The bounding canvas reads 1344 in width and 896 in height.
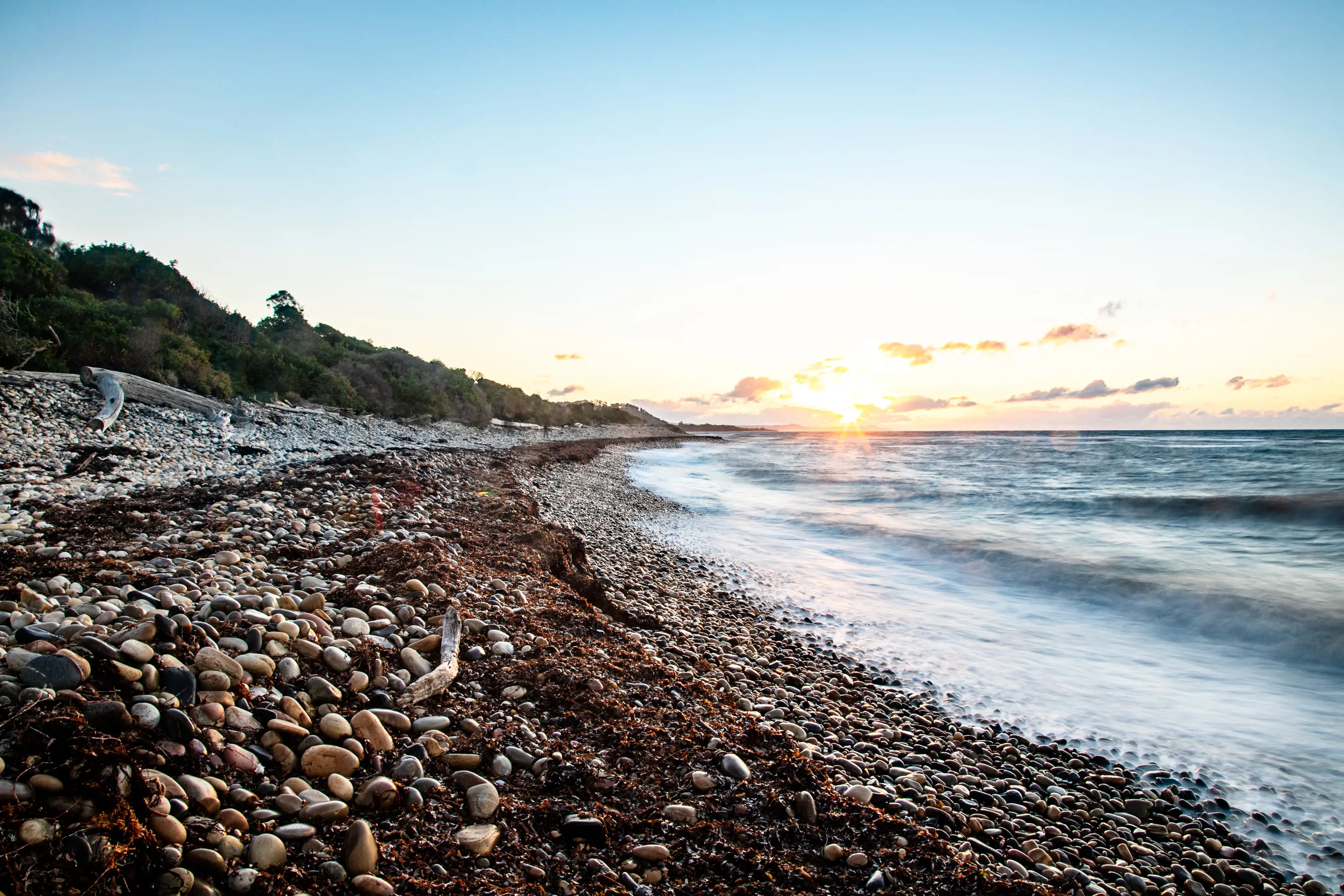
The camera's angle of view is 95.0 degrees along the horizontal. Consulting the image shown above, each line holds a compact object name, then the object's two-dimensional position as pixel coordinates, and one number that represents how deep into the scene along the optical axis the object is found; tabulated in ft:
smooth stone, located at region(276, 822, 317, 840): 6.81
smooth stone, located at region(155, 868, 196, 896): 5.74
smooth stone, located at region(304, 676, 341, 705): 9.55
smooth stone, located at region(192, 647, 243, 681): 8.85
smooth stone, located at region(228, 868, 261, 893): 6.07
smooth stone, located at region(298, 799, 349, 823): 7.24
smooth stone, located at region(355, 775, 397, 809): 7.80
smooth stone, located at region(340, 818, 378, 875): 6.73
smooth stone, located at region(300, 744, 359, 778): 8.04
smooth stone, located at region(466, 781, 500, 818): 8.05
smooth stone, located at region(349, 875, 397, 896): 6.43
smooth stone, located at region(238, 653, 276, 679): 9.40
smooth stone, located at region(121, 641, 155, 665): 8.28
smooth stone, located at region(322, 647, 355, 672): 10.40
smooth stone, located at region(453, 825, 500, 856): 7.45
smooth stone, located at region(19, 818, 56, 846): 5.50
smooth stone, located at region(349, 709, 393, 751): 8.93
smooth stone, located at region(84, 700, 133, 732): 7.04
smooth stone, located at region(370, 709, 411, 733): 9.46
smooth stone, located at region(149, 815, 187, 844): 6.18
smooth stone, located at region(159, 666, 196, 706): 8.12
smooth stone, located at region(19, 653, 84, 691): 7.29
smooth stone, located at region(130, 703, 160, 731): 7.40
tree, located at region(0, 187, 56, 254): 94.32
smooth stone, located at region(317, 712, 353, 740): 8.72
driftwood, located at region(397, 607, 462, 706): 10.30
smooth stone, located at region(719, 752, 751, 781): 9.73
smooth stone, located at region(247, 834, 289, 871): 6.41
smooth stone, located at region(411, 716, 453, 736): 9.57
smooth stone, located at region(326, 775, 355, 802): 7.72
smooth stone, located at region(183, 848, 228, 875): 6.11
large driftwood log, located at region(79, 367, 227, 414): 45.24
